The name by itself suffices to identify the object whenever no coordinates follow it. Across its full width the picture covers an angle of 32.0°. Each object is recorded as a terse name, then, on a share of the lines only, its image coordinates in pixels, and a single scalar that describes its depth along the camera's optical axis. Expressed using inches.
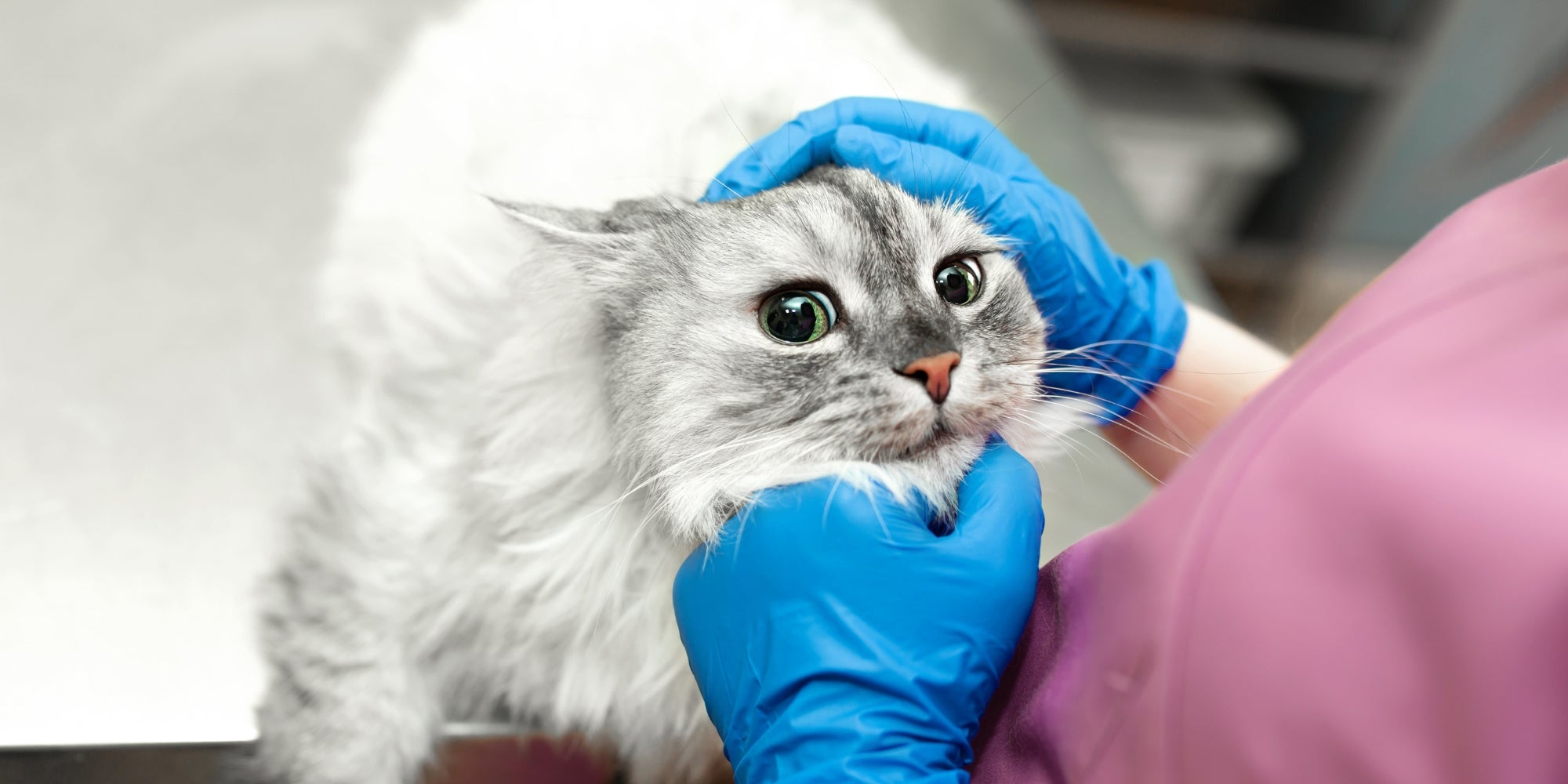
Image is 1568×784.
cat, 26.8
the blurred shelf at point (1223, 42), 55.1
